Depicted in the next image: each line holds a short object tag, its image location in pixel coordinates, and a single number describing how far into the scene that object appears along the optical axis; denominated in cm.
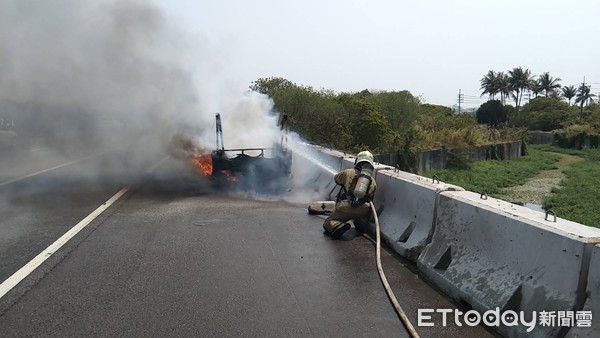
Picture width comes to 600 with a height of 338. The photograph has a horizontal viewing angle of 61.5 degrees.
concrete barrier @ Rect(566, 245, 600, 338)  312
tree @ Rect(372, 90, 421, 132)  3002
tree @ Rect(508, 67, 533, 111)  9144
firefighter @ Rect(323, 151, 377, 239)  679
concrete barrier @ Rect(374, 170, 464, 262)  566
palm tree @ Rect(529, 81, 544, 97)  9469
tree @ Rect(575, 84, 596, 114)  8972
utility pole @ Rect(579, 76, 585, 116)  8849
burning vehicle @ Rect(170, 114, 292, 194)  1123
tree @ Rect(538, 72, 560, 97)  9625
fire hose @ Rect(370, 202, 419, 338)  388
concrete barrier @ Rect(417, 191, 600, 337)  342
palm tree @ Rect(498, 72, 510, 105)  9256
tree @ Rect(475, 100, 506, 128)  7531
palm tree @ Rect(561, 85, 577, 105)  9662
